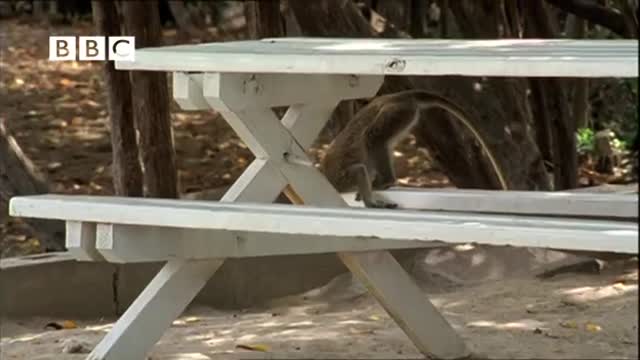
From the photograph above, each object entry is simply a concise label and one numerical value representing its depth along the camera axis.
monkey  10.87
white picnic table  6.50
